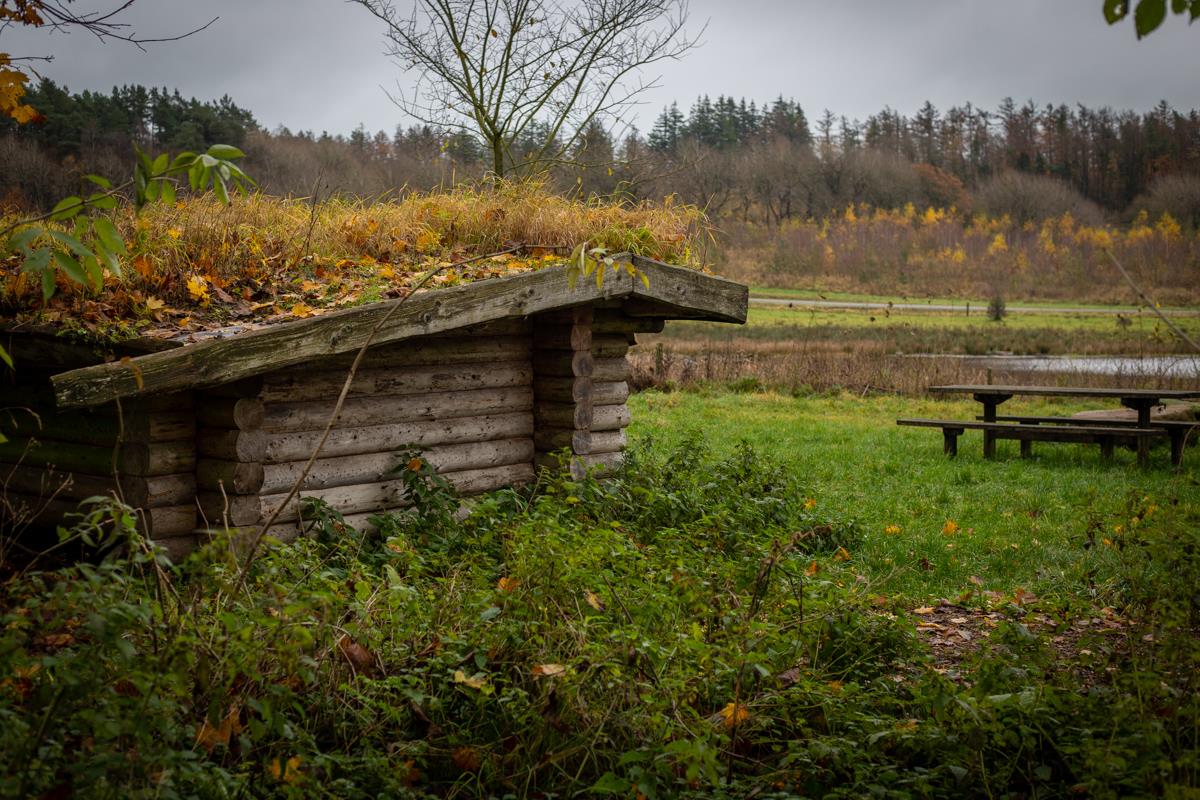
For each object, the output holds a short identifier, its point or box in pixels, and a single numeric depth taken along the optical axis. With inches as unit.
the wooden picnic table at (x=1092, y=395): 475.5
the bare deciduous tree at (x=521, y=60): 437.1
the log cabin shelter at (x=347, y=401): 227.6
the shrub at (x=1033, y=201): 3085.6
